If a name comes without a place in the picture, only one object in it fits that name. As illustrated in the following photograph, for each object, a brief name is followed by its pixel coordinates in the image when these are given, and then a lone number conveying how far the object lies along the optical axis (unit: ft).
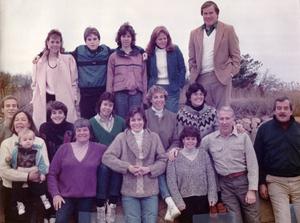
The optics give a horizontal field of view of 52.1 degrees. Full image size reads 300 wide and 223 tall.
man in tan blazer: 14.94
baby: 12.39
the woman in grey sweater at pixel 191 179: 12.34
